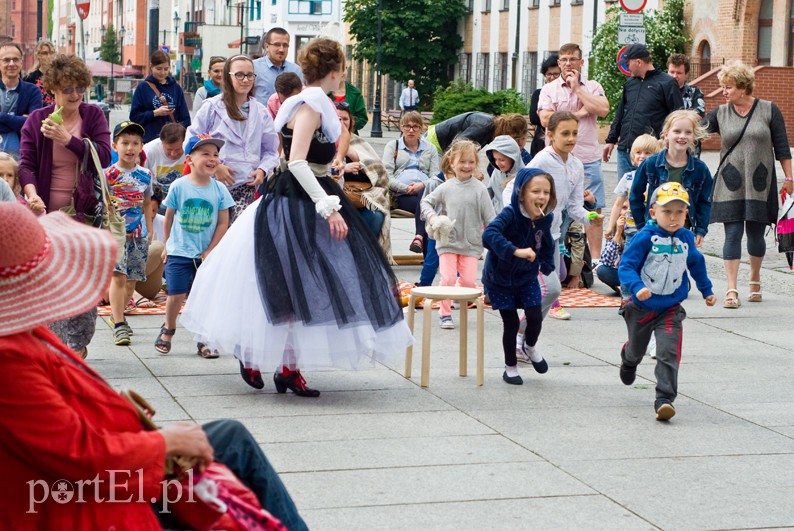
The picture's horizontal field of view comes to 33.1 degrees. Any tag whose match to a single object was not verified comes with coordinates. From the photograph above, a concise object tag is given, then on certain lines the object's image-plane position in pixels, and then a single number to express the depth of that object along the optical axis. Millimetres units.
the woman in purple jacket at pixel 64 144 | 8211
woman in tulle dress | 6984
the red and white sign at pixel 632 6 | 19109
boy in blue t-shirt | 8656
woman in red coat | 3072
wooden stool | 7691
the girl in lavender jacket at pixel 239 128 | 9852
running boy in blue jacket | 7137
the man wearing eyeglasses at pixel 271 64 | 11969
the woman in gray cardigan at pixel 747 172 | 11422
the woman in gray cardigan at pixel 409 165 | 13062
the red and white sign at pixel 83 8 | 41781
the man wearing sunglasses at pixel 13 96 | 11172
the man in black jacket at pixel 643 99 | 13125
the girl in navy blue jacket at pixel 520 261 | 7805
